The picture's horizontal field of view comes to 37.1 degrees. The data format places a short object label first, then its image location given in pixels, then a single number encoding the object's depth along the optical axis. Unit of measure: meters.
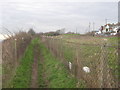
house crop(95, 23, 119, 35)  65.19
